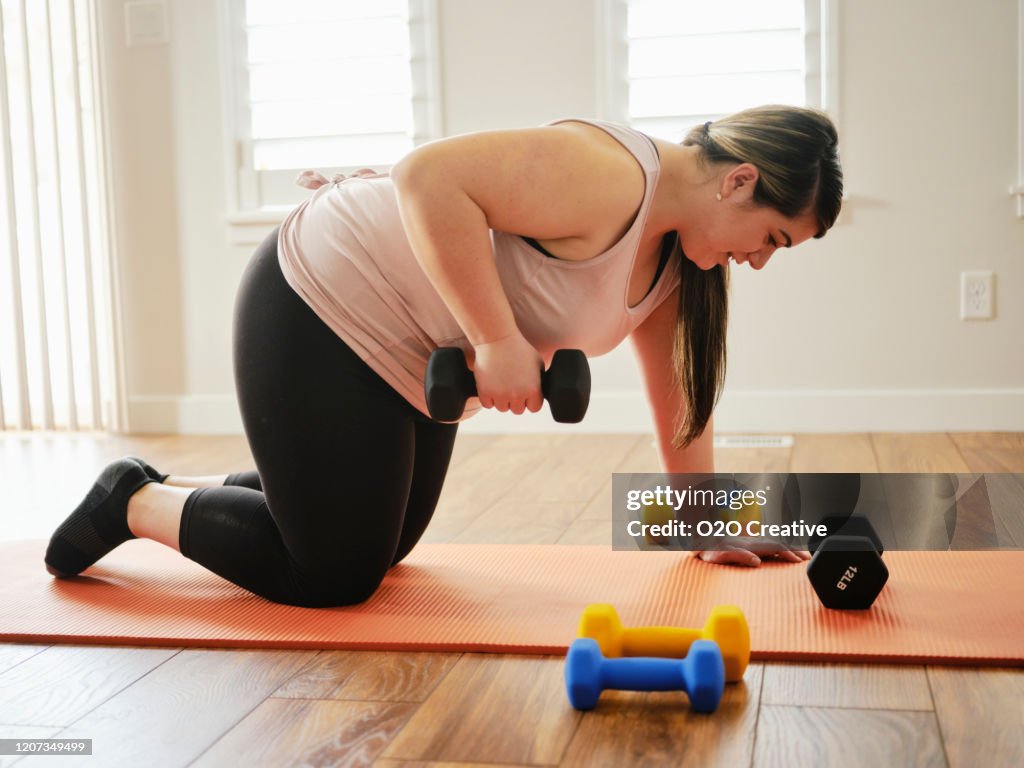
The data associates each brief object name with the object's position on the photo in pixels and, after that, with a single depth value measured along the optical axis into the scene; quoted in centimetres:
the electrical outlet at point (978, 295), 302
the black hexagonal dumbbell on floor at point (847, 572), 136
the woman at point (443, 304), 127
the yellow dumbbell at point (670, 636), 114
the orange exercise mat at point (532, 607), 128
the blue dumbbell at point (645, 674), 105
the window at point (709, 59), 302
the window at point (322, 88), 324
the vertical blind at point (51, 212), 345
